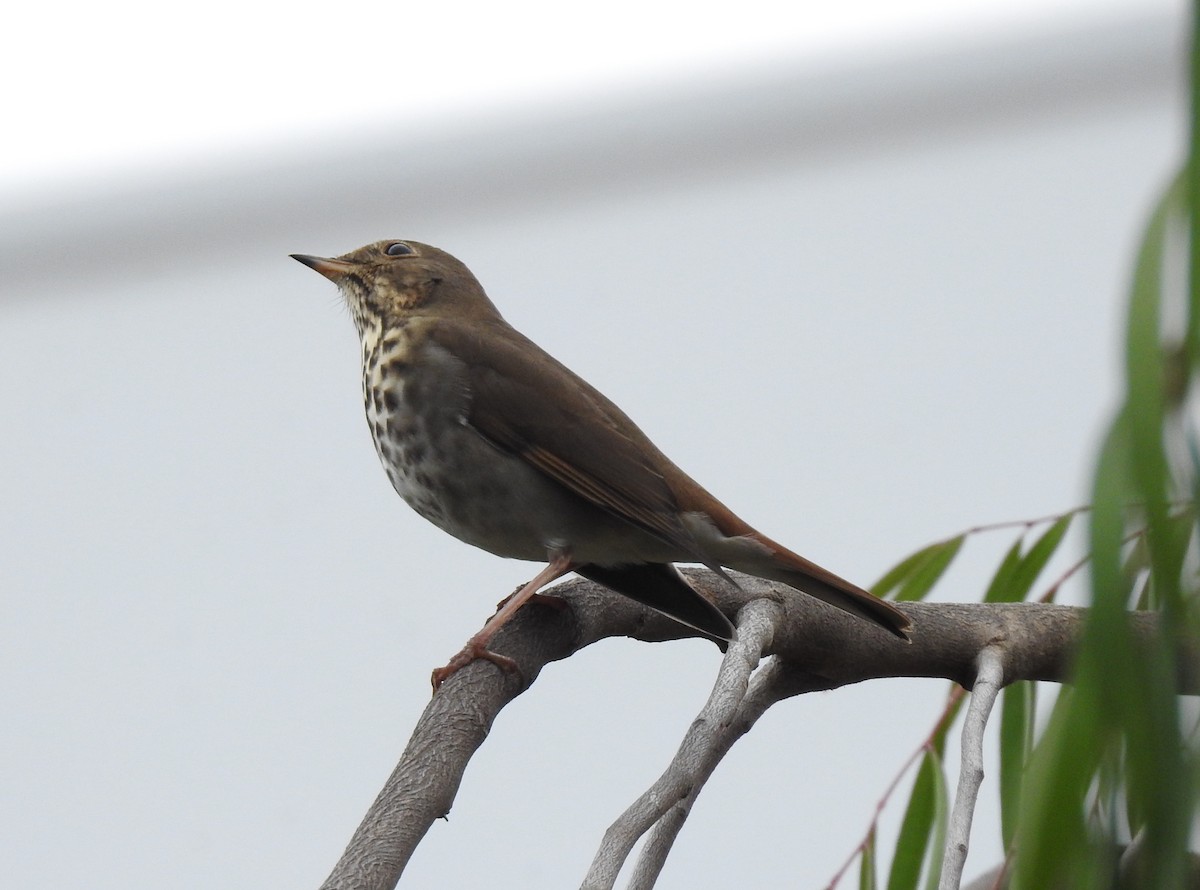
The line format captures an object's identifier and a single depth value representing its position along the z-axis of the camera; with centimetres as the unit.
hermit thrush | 453
